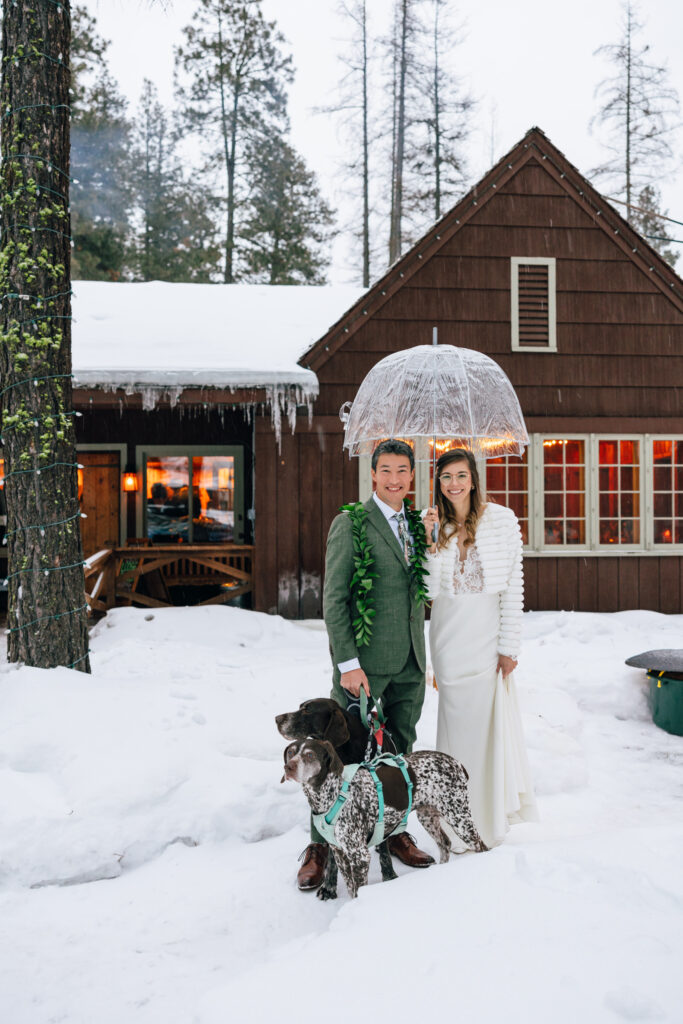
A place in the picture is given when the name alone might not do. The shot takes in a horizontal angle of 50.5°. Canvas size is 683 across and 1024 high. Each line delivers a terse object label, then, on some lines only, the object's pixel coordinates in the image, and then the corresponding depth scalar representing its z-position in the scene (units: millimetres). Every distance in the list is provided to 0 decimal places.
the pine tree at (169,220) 19922
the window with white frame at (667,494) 8883
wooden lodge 8375
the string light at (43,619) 4359
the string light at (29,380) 4418
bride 2980
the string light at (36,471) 4395
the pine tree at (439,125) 19359
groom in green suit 2775
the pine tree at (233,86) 19438
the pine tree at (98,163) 19453
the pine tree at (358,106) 19312
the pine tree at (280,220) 19781
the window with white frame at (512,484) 8641
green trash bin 4824
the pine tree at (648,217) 20555
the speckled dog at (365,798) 2402
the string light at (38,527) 4395
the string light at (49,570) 4390
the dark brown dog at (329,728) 2473
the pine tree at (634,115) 19797
